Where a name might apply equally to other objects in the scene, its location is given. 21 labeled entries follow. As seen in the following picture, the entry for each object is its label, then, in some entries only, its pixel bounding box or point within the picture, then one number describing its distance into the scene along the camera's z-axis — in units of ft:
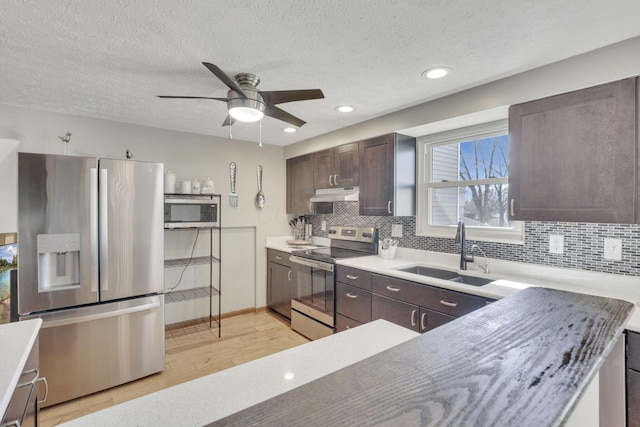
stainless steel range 9.89
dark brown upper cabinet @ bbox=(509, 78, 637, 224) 5.05
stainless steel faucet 7.87
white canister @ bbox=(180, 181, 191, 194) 10.79
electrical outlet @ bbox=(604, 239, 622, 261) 5.97
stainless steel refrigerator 6.94
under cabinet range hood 10.31
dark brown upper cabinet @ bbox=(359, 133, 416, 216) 9.05
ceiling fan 5.95
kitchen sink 7.64
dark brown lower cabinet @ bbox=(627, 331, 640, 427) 4.35
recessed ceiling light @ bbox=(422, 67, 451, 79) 6.18
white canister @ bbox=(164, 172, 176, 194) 10.39
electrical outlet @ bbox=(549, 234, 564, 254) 6.70
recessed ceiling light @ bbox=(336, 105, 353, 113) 8.50
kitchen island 1.52
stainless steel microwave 10.19
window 7.95
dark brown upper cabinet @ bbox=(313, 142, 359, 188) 10.39
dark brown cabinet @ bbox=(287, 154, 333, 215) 12.57
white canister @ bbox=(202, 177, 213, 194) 11.36
